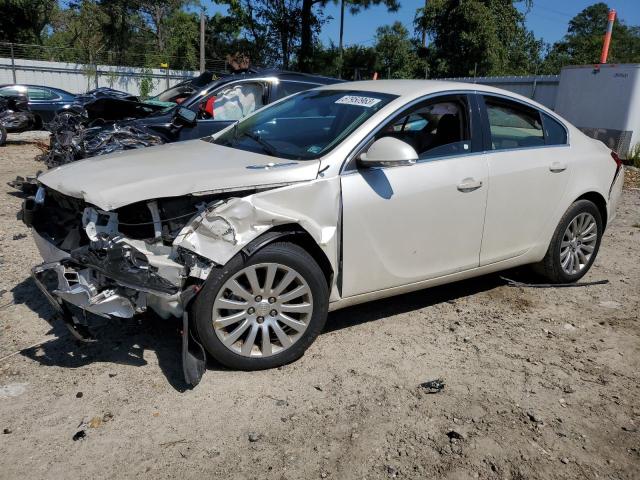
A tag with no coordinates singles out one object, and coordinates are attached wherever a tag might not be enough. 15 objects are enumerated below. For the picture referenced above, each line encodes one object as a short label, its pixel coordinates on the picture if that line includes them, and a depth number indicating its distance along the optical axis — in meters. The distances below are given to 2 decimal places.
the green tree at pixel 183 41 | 32.41
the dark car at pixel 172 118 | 7.04
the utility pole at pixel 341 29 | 30.47
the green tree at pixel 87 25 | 33.97
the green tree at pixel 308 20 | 28.34
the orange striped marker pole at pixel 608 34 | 11.95
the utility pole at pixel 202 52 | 23.88
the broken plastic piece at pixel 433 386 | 3.36
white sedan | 3.14
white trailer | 11.85
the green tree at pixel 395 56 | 34.84
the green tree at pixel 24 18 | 34.82
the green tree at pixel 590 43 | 47.41
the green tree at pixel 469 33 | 30.39
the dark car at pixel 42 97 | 14.59
